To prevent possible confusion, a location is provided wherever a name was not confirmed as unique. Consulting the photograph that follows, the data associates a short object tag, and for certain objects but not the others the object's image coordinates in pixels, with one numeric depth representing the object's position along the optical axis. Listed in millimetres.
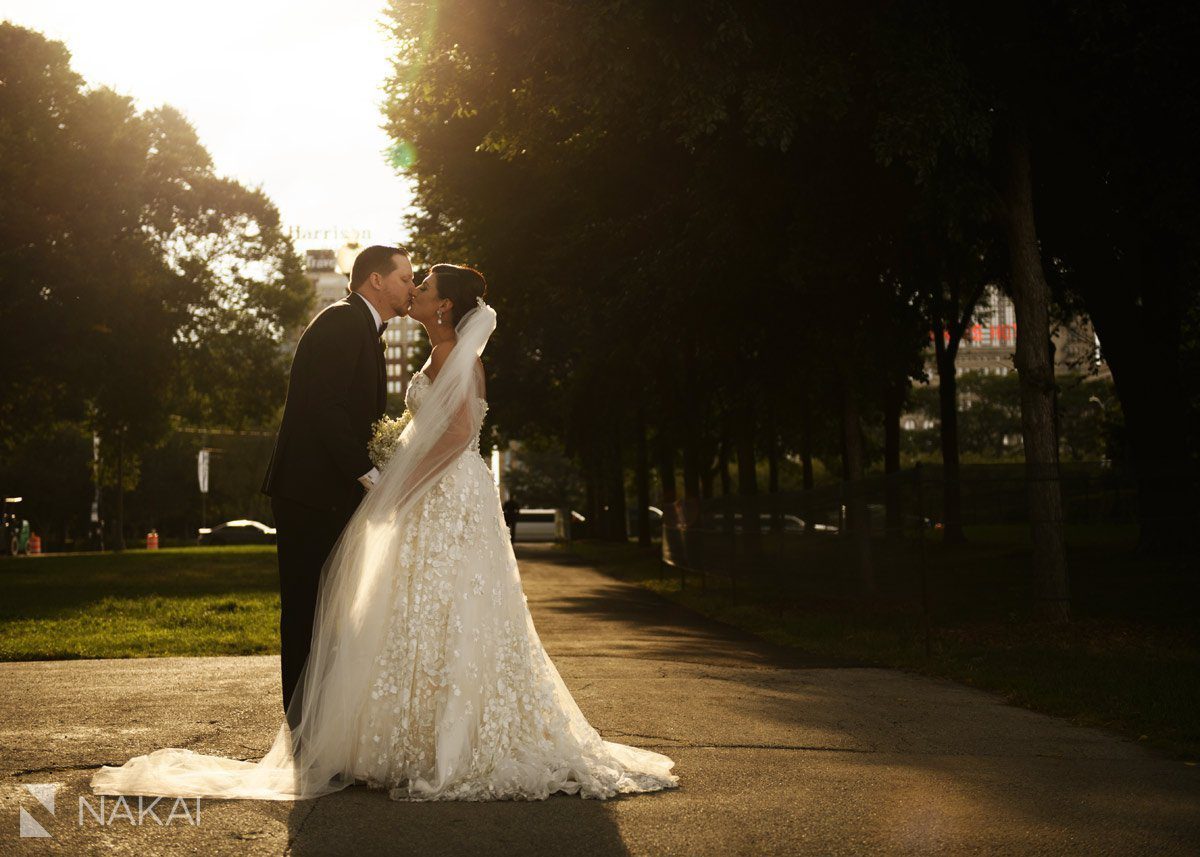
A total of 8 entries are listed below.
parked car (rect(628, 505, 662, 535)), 75300
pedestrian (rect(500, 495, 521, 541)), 56219
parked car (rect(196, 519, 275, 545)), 82500
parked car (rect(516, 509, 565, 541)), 80938
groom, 6590
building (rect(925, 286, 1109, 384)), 31391
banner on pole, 71250
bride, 6090
